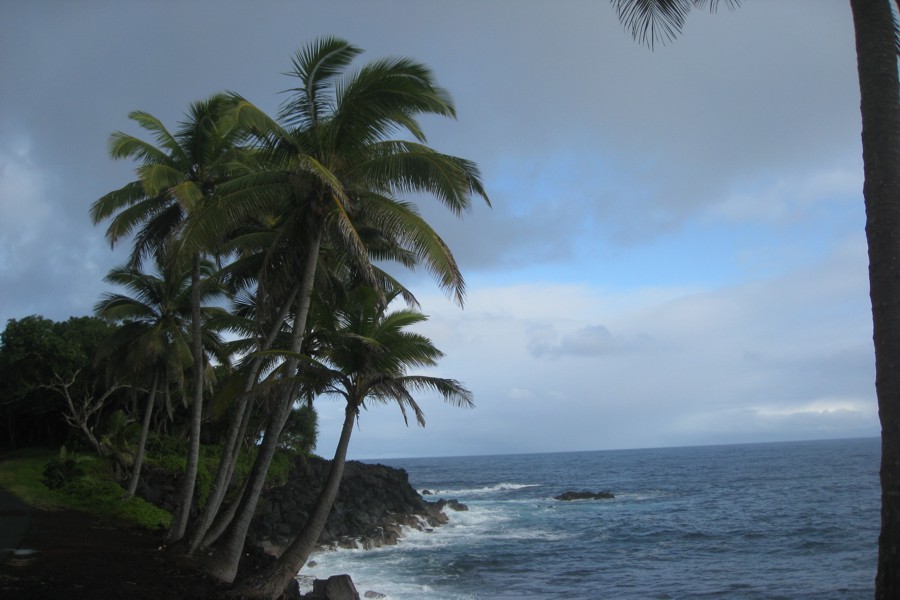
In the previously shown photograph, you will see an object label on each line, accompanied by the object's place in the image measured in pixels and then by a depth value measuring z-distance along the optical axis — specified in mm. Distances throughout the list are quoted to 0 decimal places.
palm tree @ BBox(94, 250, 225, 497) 19625
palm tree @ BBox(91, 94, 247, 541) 13992
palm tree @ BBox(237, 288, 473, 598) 10570
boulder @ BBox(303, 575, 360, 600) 13881
